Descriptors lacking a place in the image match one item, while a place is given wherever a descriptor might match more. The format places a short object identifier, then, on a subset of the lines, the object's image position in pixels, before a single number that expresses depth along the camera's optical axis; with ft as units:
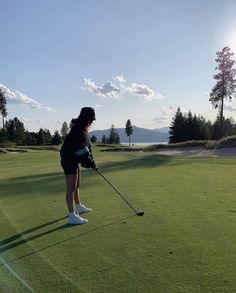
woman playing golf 12.73
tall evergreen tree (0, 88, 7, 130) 180.53
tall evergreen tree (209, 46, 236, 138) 110.81
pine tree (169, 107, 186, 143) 147.62
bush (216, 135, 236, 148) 61.45
